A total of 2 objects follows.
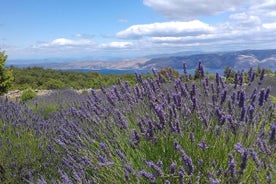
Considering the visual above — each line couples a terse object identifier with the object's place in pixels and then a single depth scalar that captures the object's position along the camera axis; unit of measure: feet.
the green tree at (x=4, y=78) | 41.90
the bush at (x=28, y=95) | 37.99
